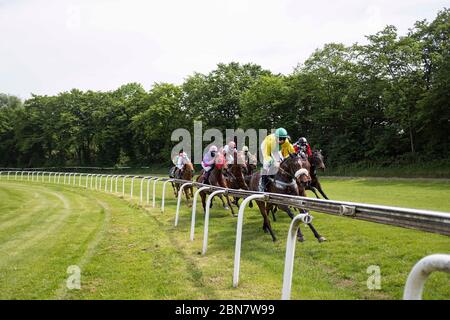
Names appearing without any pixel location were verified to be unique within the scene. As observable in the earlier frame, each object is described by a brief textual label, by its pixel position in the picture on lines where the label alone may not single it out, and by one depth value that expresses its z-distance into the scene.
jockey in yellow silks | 8.89
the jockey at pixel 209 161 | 13.02
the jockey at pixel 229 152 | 12.79
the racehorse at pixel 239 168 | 11.63
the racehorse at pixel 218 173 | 12.08
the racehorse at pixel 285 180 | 8.35
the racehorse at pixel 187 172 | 15.61
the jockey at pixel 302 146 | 11.61
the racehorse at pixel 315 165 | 12.29
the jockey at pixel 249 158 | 14.31
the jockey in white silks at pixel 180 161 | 16.00
